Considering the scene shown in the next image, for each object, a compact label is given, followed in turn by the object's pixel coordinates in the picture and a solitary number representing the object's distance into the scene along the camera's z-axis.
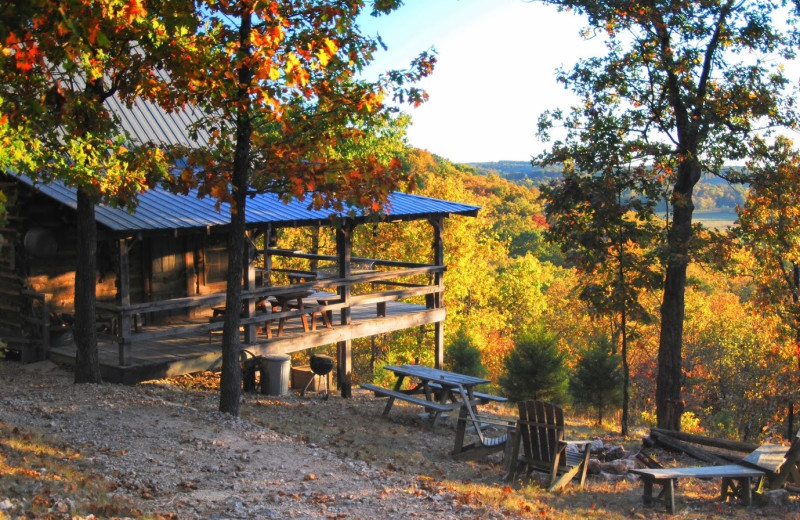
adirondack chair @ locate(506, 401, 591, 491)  9.41
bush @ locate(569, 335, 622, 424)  20.30
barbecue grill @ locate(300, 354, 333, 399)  14.37
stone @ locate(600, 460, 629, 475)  10.60
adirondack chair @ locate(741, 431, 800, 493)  9.25
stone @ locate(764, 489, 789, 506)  9.11
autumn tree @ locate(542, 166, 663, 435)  13.95
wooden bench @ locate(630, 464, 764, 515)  8.57
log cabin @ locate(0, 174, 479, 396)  11.95
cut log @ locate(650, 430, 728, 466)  11.90
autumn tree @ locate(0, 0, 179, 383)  6.16
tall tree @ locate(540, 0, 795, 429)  14.01
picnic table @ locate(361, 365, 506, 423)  12.41
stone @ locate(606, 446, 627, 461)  11.62
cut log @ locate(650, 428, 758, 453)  11.75
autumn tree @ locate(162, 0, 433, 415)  8.51
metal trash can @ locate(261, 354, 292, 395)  13.46
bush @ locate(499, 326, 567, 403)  20.44
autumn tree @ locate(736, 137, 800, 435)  14.21
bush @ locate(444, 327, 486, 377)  24.41
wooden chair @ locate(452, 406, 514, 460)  10.77
